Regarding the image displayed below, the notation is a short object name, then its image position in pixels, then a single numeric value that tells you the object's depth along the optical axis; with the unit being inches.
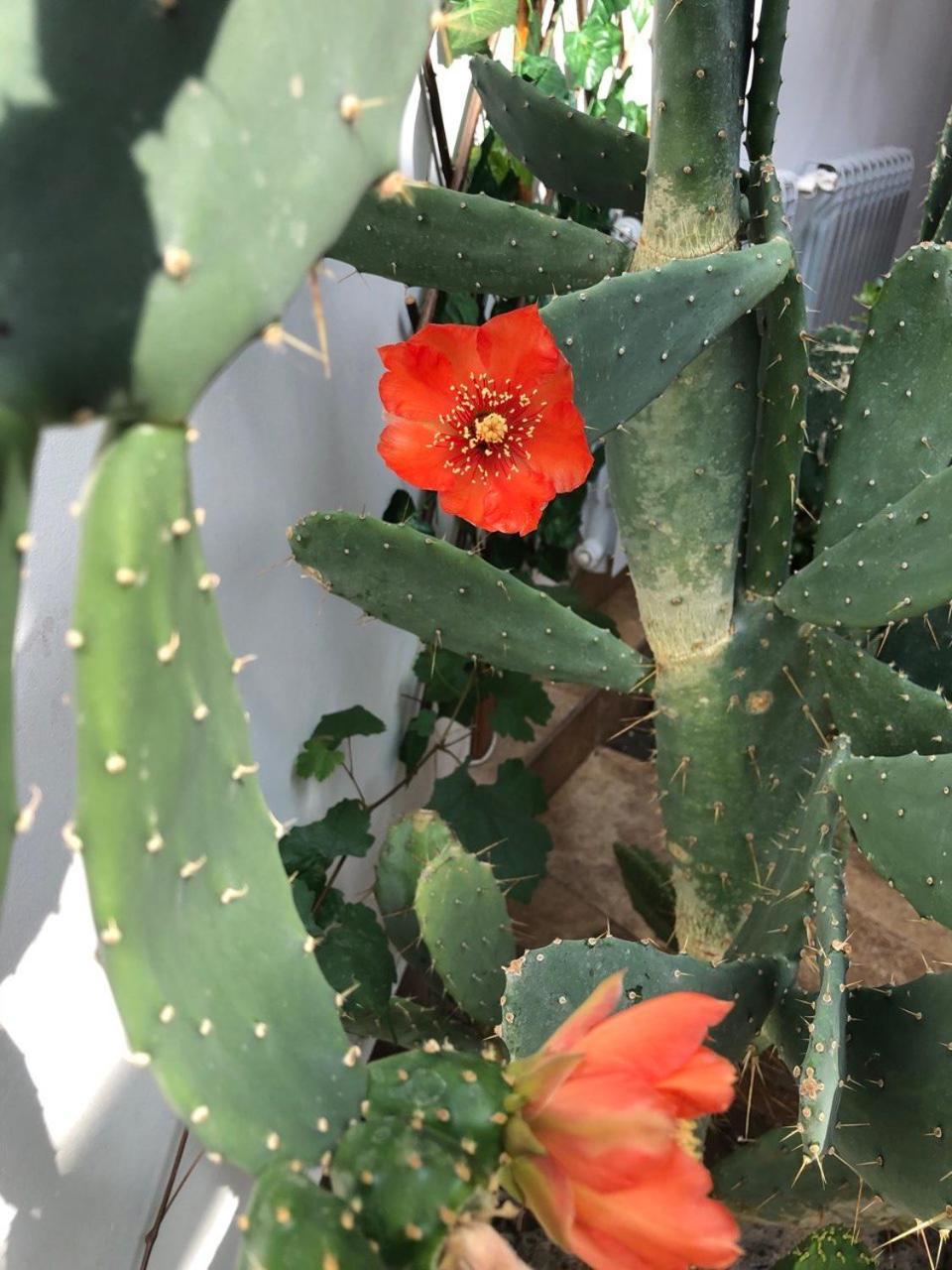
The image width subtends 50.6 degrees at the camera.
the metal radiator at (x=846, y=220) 87.9
